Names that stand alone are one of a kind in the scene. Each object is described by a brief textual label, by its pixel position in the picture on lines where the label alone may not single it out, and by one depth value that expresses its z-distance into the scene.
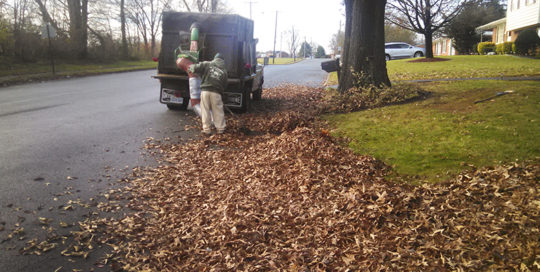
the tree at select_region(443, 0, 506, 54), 47.16
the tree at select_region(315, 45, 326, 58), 132.00
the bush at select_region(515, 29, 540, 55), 30.98
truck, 11.13
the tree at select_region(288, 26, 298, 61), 137.75
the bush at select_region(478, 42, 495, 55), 43.16
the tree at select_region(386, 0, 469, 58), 29.88
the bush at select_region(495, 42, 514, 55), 35.89
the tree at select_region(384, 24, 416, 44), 70.00
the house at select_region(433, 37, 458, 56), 64.91
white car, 39.72
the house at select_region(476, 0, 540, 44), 33.31
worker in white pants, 9.08
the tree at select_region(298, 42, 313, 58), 139.00
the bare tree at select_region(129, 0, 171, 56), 55.29
